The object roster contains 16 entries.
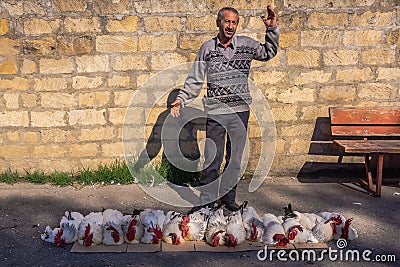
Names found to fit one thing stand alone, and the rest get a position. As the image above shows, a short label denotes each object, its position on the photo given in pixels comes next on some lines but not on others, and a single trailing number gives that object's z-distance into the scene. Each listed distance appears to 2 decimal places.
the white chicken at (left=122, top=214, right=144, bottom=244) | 4.08
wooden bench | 5.63
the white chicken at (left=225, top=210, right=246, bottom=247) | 4.03
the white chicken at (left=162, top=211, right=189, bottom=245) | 4.09
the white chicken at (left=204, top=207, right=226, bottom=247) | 4.04
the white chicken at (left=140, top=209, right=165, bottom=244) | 4.09
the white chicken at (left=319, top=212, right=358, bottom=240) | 4.16
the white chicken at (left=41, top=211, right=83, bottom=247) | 4.07
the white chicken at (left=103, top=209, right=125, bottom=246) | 4.06
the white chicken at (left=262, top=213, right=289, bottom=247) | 4.04
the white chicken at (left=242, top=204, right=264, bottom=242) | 4.11
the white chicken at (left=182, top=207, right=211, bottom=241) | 4.12
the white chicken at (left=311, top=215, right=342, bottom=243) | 4.10
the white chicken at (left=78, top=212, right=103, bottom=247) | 4.04
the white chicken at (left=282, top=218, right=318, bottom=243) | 4.07
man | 4.46
